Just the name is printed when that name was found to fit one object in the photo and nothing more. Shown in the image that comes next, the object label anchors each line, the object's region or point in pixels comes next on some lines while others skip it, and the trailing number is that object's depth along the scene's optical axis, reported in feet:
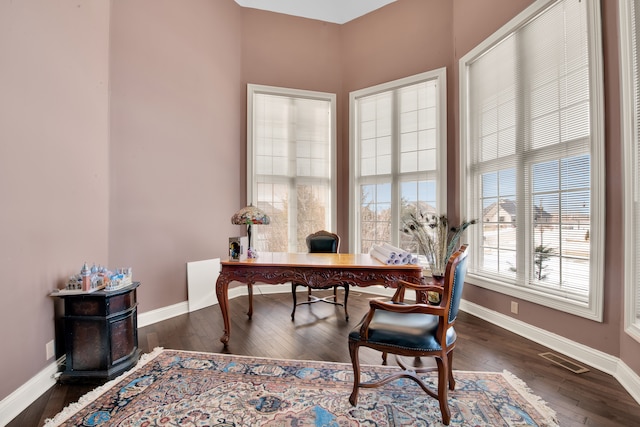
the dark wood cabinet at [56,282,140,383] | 6.88
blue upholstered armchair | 5.37
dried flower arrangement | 11.87
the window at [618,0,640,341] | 6.61
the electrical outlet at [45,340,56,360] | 6.79
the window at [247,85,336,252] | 14.90
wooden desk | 7.75
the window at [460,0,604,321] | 7.82
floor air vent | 7.34
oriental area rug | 5.52
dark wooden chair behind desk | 12.14
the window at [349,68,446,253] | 13.42
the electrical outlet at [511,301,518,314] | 9.82
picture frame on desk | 9.07
